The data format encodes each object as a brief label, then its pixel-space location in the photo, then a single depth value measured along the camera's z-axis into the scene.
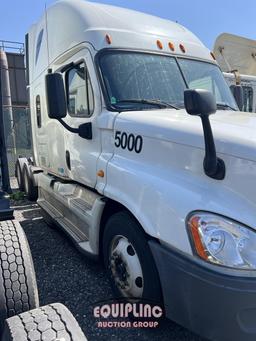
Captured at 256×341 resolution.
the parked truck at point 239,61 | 7.55
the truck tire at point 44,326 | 1.90
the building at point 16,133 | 12.20
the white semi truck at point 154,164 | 2.09
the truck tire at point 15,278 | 2.34
